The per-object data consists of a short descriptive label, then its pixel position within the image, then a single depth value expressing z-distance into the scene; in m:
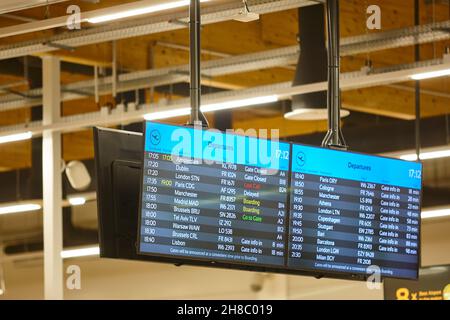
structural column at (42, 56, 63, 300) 11.59
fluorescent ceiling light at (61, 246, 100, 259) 15.60
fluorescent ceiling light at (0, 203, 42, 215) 13.40
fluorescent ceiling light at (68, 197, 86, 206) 14.04
